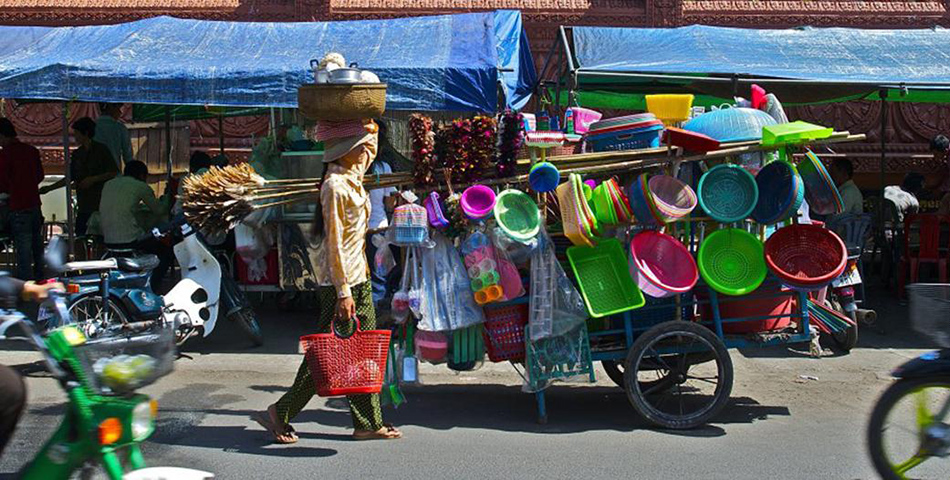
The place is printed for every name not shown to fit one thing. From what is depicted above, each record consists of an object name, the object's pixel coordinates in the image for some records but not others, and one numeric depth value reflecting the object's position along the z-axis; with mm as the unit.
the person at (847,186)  10102
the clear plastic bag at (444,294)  5848
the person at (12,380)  3730
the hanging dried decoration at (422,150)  5941
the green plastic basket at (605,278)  5793
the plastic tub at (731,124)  6152
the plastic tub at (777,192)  5781
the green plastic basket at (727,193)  5797
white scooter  7734
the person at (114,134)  11039
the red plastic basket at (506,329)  5957
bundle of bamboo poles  5953
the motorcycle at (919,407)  4309
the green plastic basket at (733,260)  5832
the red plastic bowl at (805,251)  5926
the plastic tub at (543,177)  5773
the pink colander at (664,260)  5770
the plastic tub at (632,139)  6121
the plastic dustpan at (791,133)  5715
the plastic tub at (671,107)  6273
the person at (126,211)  8945
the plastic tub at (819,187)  6031
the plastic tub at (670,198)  5711
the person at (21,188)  9750
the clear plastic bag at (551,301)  5797
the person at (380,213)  6707
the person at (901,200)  11008
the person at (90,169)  10203
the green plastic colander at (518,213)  5797
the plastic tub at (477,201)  5805
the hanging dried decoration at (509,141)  5965
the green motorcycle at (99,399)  3521
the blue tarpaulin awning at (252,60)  8219
